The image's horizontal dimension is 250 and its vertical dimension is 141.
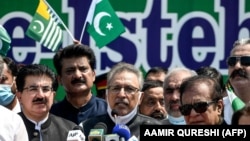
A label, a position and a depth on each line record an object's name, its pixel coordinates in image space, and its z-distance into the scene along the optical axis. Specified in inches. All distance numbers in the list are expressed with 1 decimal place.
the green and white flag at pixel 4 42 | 315.9
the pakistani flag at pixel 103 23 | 339.9
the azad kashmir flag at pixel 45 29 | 336.2
